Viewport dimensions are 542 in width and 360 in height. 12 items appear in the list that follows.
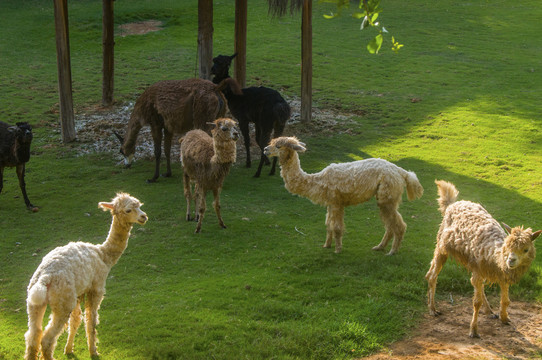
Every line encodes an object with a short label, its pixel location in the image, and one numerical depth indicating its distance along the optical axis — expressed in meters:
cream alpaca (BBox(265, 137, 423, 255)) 7.31
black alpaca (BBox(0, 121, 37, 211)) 9.28
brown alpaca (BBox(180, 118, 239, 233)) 8.38
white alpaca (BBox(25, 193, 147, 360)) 4.55
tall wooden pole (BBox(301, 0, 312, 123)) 13.84
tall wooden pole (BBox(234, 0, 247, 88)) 13.45
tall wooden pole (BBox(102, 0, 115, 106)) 14.56
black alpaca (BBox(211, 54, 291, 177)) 11.27
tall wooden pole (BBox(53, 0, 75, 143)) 12.25
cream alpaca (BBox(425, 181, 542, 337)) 5.09
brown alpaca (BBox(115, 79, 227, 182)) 10.86
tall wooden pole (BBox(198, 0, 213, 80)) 12.55
